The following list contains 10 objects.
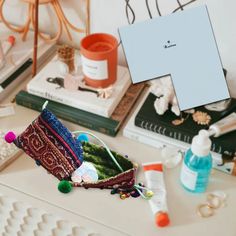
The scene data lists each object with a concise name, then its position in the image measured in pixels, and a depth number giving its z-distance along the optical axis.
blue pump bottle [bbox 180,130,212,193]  0.67
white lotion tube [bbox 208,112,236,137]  0.74
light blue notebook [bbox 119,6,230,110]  0.72
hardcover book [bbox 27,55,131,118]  0.86
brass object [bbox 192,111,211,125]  0.81
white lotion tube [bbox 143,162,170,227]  0.69
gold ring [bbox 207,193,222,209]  0.73
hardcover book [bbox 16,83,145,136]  0.85
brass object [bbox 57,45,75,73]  0.92
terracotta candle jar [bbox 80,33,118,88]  0.85
